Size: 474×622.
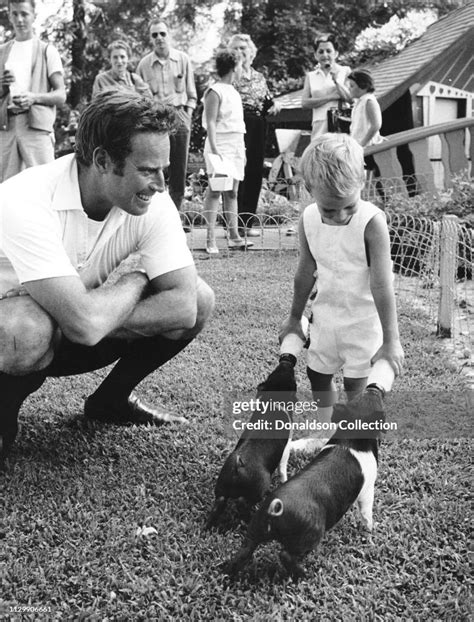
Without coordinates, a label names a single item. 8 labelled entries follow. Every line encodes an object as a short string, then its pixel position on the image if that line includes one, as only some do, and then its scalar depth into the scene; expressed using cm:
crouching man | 247
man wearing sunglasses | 725
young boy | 247
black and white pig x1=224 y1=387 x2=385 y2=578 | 200
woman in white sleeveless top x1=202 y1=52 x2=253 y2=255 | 689
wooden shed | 1530
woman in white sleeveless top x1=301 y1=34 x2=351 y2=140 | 759
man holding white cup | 580
